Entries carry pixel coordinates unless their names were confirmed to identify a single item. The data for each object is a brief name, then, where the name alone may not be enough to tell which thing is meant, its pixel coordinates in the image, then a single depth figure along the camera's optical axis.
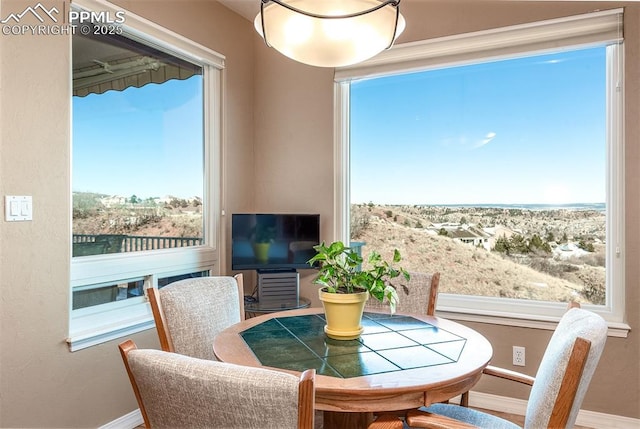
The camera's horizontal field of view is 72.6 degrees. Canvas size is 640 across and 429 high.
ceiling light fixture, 1.56
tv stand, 3.01
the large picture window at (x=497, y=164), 2.57
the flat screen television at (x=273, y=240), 3.06
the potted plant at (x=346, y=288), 1.68
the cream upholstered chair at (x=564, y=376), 1.12
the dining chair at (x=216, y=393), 0.84
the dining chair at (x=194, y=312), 1.85
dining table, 1.25
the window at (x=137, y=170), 2.30
